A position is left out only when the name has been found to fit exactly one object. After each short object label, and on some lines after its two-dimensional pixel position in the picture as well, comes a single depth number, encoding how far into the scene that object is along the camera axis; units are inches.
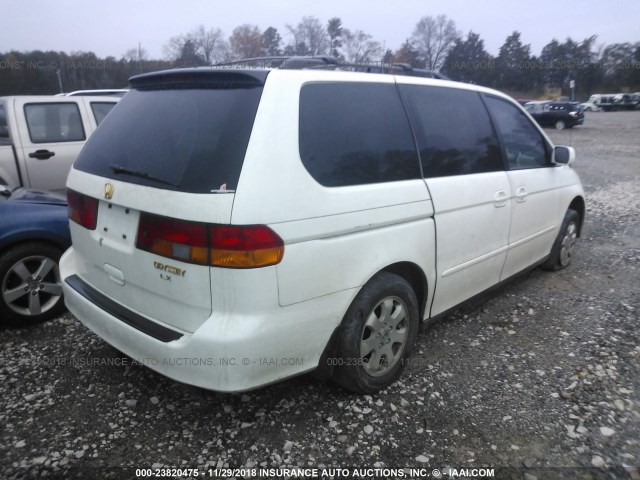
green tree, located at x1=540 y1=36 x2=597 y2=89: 2508.6
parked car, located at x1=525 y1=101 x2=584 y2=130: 989.2
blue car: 131.2
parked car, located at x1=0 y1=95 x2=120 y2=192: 215.0
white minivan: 78.2
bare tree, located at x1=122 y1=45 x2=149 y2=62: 1519.9
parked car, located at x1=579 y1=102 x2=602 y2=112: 1811.0
